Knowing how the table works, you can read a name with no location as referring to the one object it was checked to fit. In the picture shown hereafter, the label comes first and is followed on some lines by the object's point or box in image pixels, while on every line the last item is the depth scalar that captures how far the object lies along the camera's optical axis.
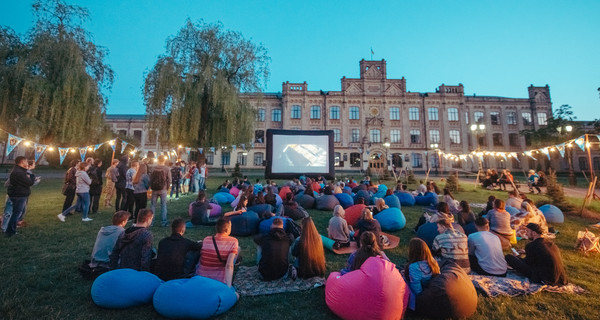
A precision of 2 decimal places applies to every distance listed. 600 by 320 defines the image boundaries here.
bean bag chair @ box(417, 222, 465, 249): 5.31
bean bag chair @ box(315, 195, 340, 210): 9.87
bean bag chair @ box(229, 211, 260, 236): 6.55
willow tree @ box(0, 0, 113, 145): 13.87
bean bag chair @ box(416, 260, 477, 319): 2.89
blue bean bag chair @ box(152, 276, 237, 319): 2.83
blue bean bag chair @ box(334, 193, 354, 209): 9.77
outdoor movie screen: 17.58
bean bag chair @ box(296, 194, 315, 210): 10.16
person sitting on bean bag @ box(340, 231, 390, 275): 3.37
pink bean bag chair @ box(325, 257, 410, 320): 2.77
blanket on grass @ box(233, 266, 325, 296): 3.71
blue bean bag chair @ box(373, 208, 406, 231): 7.23
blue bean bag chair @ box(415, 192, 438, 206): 10.74
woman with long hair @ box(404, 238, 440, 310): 3.07
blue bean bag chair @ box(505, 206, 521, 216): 7.10
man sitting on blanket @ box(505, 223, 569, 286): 3.81
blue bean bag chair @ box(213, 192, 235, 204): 11.13
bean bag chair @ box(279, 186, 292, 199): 11.20
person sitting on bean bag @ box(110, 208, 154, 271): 3.53
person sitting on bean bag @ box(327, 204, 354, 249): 5.48
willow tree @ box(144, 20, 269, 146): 16.98
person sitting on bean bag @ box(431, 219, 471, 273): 3.88
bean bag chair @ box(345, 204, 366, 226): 7.45
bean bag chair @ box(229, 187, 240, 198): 12.02
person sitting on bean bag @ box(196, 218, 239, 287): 3.57
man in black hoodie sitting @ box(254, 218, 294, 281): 3.99
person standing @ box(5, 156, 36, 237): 5.86
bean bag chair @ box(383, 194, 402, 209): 9.19
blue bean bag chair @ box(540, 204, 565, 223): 7.86
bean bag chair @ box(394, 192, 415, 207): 10.98
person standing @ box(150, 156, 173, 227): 7.15
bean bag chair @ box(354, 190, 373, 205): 10.29
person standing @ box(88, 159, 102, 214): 8.27
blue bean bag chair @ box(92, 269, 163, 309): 3.04
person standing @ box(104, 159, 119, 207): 8.31
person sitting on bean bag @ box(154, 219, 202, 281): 3.53
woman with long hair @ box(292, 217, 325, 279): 3.96
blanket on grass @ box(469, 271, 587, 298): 3.68
